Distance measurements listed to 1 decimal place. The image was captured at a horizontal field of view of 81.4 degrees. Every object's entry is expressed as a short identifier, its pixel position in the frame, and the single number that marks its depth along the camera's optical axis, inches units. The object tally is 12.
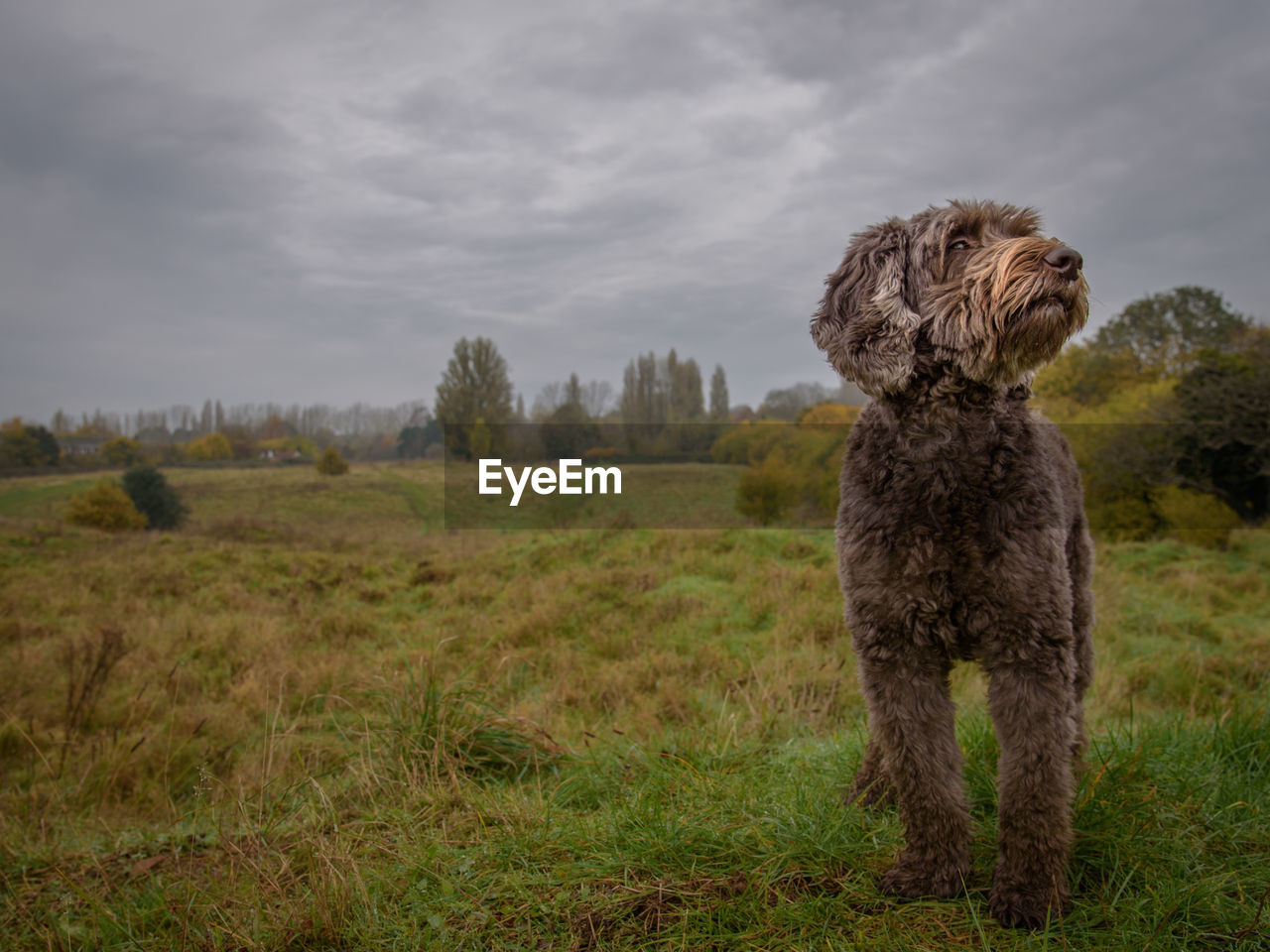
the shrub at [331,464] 1579.7
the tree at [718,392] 1154.0
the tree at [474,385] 1833.2
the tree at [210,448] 1667.9
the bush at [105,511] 973.2
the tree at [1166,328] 1146.7
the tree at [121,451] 1275.8
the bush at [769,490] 736.3
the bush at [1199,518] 684.7
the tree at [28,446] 1229.1
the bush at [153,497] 1050.7
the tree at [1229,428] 716.7
